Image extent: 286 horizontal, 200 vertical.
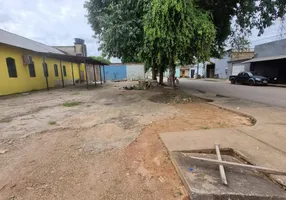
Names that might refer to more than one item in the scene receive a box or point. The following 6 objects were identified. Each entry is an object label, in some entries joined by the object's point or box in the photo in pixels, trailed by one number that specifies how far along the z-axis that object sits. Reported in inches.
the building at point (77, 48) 1073.5
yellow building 440.5
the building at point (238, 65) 949.8
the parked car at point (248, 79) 692.5
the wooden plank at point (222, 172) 88.6
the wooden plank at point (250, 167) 95.8
